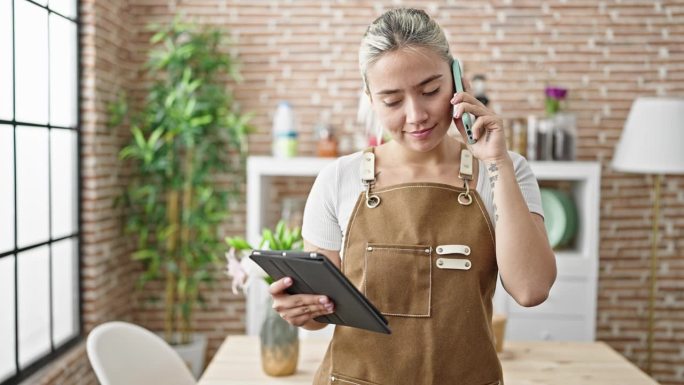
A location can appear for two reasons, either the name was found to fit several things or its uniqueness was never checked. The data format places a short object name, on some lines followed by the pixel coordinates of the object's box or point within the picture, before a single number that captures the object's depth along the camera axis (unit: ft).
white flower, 7.48
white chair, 6.77
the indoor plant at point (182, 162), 13.25
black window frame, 9.91
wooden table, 7.36
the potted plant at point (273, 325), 7.42
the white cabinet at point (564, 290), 13.03
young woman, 4.70
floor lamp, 12.44
